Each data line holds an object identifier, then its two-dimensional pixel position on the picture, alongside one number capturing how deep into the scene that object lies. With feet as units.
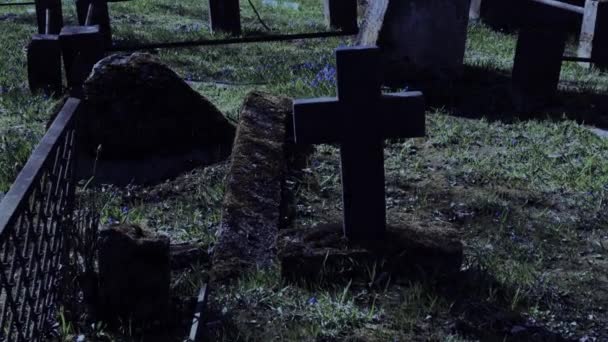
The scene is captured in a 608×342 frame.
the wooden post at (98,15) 34.78
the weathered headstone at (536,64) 26.23
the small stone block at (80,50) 25.53
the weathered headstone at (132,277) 12.82
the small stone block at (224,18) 40.60
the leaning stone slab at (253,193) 15.49
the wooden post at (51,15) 35.35
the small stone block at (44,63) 27.96
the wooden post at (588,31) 32.50
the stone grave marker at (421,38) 29.04
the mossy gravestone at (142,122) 21.31
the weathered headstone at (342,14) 41.19
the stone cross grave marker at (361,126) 14.66
